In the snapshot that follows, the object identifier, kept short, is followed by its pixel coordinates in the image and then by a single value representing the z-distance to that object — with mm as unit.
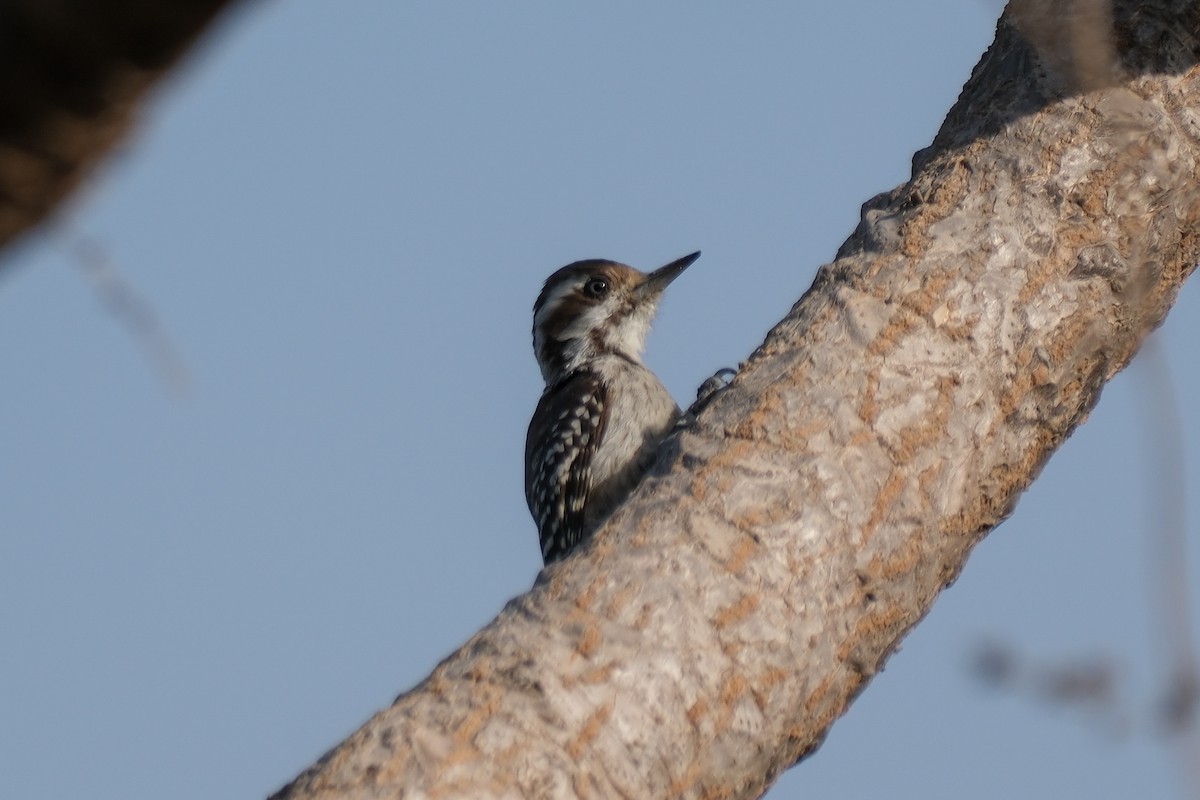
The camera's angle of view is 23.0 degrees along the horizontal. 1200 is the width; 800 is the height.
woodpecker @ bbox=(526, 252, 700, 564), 14898
